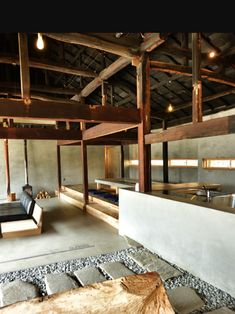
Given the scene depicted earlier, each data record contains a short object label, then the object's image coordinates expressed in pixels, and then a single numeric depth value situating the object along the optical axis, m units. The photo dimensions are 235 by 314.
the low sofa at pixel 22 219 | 4.61
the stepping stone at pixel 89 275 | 2.81
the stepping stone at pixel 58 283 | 2.64
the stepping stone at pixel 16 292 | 2.44
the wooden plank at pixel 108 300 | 1.63
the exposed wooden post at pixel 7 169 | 8.99
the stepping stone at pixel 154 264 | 2.95
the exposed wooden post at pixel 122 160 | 10.58
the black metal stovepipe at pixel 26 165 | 9.71
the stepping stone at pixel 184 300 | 2.26
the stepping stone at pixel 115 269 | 2.97
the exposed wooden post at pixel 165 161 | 8.88
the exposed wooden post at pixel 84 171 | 6.86
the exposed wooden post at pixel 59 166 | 9.48
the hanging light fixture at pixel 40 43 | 3.01
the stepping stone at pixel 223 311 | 2.14
